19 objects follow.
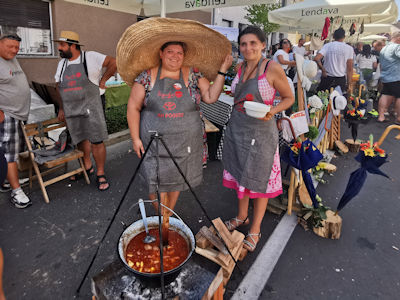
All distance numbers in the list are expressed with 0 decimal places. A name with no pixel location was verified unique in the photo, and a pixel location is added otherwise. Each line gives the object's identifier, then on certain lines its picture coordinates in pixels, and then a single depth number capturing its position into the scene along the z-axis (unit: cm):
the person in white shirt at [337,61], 613
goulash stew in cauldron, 177
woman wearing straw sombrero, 211
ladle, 192
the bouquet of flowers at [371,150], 275
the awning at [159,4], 407
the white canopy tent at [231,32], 1251
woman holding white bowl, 227
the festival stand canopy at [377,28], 1291
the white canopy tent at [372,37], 1646
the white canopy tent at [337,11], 568
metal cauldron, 161
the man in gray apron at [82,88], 340
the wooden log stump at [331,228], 292
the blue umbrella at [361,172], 273
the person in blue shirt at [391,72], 664
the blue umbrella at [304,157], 280
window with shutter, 605
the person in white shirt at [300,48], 1098
